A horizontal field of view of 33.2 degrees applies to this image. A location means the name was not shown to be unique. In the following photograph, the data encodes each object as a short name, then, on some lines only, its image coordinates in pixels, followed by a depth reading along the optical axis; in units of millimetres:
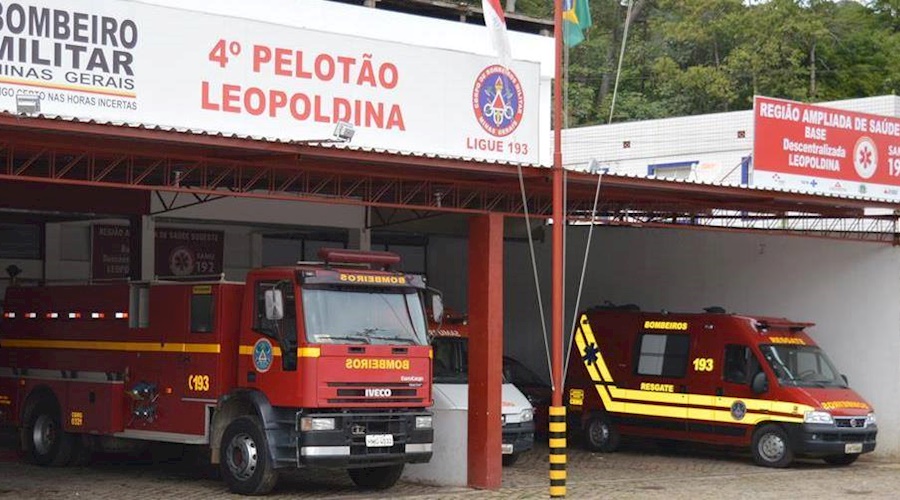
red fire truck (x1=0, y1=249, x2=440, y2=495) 17516
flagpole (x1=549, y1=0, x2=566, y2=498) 17469
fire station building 17203
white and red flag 18266
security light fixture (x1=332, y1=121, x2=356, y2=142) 17062
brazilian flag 19391
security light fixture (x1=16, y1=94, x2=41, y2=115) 14570
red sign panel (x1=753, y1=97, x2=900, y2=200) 23906
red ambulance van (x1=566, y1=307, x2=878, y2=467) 22531
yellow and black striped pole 17438
